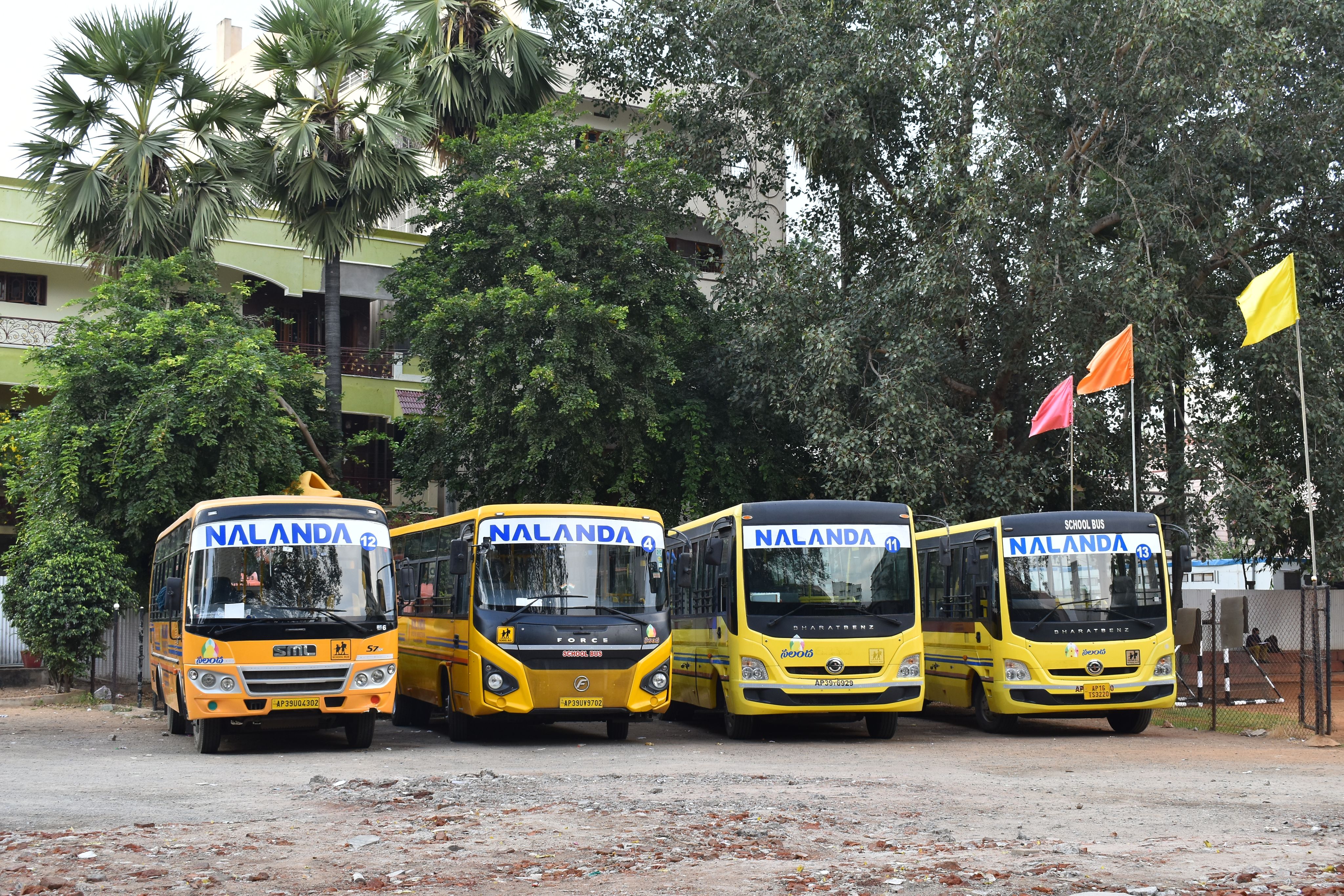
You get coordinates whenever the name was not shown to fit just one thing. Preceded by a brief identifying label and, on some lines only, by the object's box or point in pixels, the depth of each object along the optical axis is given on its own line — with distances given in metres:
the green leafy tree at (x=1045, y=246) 22.94
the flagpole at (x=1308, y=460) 17.20
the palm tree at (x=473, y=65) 29.12
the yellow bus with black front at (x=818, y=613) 17.02
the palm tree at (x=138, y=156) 26.02
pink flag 22.42
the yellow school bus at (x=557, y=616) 16.45
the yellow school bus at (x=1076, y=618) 17.84
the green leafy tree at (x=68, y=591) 24.44
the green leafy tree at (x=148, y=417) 23.67
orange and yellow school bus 15.45
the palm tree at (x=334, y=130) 26.72
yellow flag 18.67
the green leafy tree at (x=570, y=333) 25.25
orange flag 21.69
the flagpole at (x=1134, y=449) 21.25
